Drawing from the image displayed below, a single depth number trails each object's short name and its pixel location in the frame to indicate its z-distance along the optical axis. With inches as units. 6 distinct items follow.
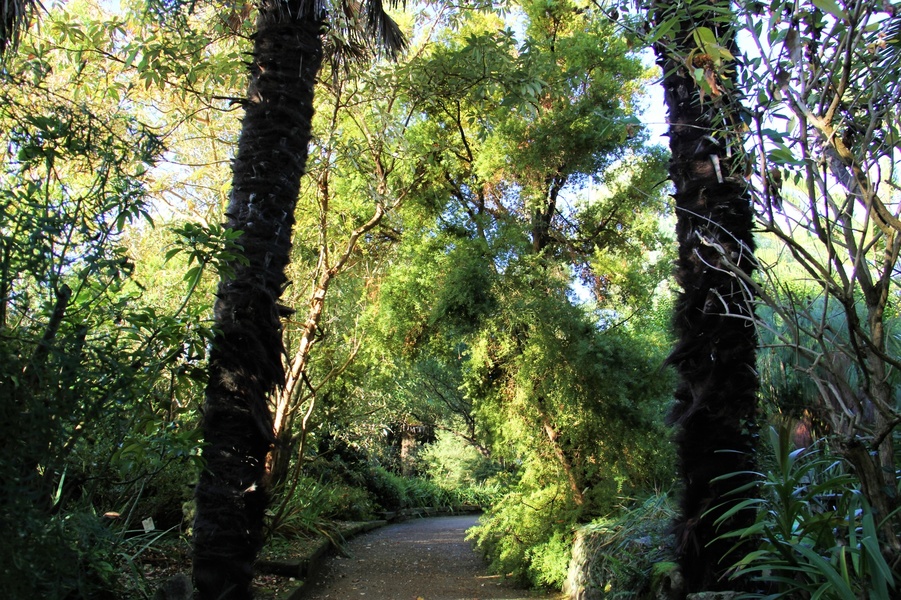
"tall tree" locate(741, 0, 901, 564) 95.7
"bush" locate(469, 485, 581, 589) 298.2
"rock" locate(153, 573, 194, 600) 110.3
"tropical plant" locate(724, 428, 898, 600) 98.2
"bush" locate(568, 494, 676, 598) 195.3
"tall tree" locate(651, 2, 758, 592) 148.4
